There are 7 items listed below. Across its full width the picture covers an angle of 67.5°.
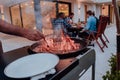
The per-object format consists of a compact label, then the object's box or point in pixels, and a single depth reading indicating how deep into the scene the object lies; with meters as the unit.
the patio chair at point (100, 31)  2.78
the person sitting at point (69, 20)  3.71
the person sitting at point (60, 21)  2.82
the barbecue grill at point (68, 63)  0.69
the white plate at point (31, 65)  0.64
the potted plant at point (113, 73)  1.04
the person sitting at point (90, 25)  3.07
